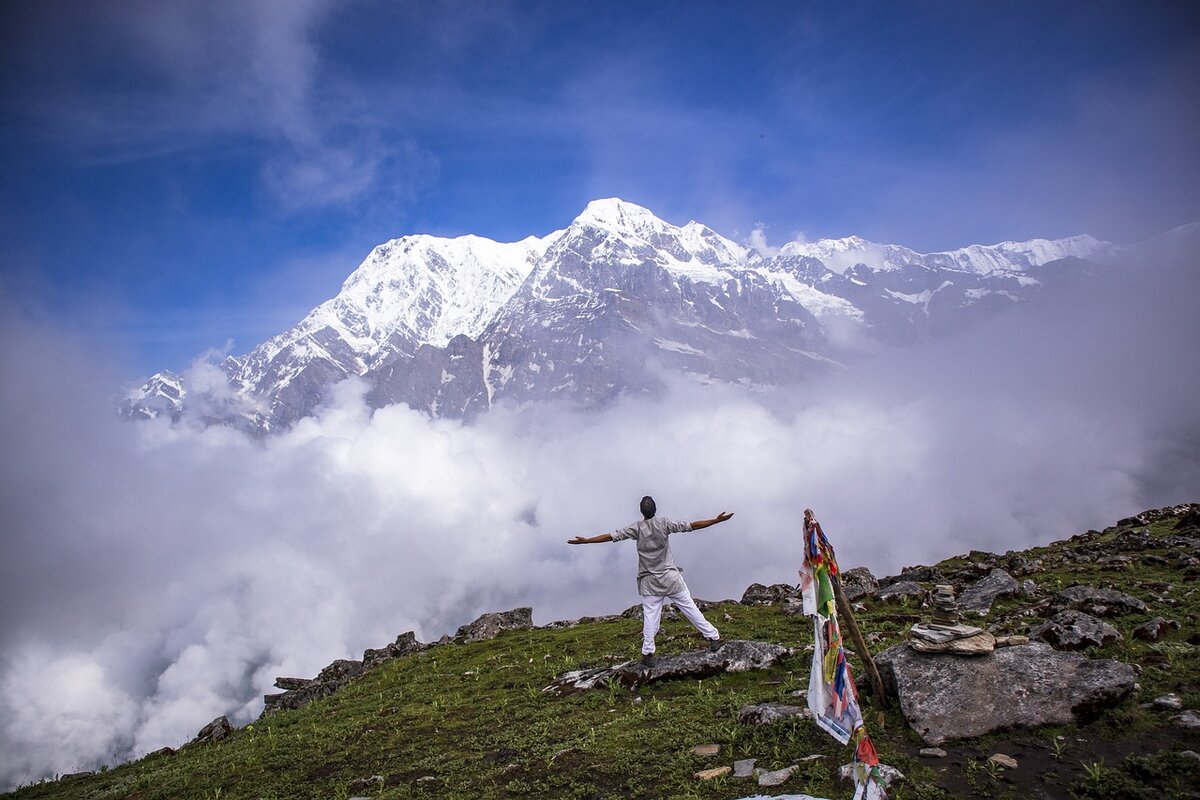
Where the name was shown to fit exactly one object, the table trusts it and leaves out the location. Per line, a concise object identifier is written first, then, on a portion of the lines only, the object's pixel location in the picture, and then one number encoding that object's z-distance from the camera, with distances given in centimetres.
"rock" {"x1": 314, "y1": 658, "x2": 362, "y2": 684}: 2595
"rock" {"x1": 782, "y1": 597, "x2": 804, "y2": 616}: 2187
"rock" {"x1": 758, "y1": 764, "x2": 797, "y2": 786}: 801
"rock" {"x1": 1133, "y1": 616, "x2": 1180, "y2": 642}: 1150
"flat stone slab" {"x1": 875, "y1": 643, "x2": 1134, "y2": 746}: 841
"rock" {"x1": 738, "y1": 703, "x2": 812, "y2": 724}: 980
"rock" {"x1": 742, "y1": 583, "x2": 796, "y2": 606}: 2736
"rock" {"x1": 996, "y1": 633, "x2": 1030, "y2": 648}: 954
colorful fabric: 686
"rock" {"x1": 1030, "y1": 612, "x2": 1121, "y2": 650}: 1134
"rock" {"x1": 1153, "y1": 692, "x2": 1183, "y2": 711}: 826
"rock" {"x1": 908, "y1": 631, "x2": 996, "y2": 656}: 930
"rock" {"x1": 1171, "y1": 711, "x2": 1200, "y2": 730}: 771
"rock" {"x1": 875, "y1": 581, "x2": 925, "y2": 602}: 2039
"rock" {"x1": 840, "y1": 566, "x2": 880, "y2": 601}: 2334
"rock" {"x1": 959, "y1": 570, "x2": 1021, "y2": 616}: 1758
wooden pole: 880
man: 1422
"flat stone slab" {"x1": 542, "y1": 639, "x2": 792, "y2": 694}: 1378
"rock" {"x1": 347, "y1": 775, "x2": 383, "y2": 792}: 1030
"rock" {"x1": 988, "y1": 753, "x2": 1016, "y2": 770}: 759
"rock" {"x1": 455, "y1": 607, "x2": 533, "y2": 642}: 3045
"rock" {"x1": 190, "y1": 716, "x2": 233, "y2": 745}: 1823
